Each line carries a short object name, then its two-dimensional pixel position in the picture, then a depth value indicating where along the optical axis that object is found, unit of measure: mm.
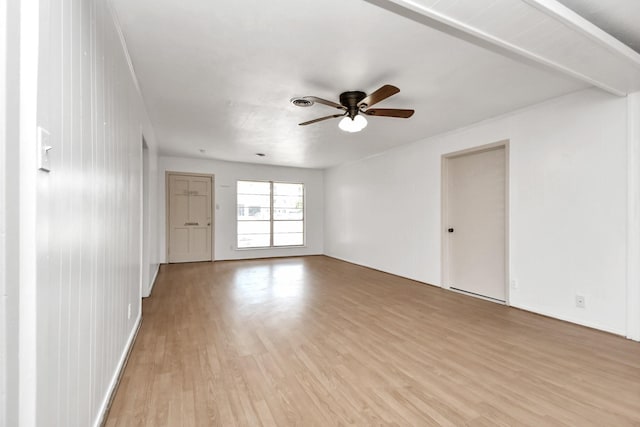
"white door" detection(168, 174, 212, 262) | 6875
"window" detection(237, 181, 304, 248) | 7641
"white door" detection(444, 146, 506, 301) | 4059
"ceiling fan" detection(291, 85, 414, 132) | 3062
